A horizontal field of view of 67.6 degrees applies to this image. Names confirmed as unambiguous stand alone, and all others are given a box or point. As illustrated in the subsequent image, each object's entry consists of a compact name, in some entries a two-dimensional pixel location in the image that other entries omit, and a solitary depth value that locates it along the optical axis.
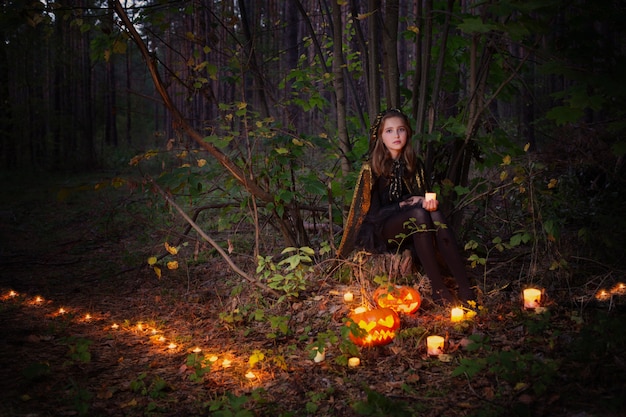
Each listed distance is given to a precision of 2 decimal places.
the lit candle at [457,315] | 3.26
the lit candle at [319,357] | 3.08
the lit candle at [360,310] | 3.28
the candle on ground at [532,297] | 3.29
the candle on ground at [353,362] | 2.94
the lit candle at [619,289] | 3.35
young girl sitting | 3.70
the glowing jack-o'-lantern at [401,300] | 3.50
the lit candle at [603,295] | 3.32
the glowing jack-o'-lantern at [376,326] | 3.15
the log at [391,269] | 4.07
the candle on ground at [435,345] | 2.94
